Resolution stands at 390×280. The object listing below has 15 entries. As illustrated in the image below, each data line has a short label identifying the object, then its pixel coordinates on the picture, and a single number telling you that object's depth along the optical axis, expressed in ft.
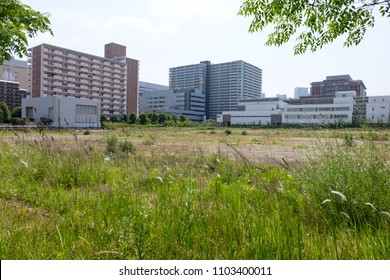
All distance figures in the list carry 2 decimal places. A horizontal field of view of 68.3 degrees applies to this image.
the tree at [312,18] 15.75
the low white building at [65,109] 257.34
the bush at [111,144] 43.37
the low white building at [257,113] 355.03
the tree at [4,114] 247.42
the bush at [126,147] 45.35
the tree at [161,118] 343.87
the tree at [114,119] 335.88
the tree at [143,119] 322.55
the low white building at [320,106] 291.58
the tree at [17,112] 283.71
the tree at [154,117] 340.47
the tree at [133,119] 317.83
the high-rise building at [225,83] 578.66
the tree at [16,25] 26.04
